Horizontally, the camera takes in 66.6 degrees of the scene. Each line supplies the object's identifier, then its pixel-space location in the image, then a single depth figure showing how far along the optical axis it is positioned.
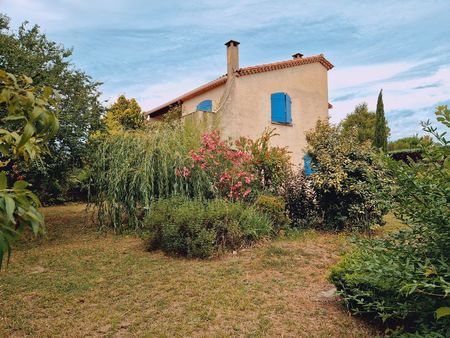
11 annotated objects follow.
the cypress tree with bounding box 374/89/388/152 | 23.67
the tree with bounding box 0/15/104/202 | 8.58
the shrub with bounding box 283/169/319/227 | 9.66
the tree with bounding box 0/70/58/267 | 1.04
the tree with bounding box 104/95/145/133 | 23.97
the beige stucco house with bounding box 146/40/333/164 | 14.41
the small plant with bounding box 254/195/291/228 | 8.30
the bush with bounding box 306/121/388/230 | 8.82
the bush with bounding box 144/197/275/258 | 6.54
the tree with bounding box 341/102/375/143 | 29.95
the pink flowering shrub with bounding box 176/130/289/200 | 8.89
